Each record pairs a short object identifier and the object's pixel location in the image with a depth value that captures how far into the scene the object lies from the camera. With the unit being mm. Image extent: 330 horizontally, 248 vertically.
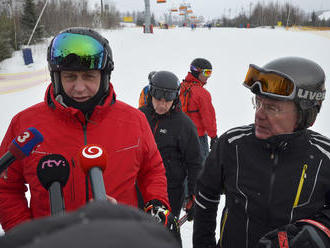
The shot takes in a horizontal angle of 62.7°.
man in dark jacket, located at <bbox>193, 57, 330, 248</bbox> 1615
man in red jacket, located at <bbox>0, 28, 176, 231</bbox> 1635
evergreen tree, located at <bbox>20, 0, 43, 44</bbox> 21156
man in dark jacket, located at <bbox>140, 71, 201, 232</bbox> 3227
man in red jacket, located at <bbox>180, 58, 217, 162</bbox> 4906
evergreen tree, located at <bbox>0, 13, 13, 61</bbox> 15625
